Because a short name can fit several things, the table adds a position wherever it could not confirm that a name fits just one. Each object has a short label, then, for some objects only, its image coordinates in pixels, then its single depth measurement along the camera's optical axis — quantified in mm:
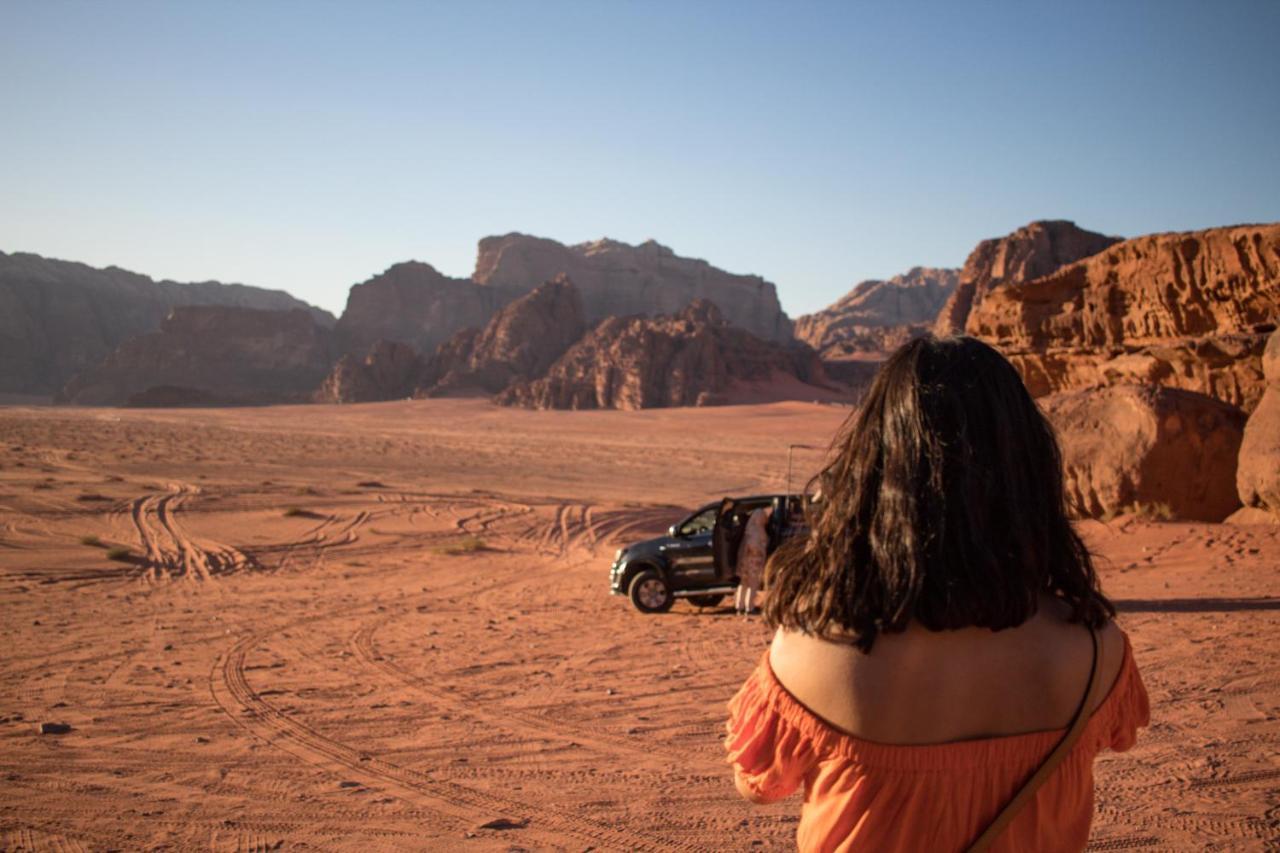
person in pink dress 11055
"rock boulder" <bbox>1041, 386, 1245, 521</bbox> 13062
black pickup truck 11531
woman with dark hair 1674
